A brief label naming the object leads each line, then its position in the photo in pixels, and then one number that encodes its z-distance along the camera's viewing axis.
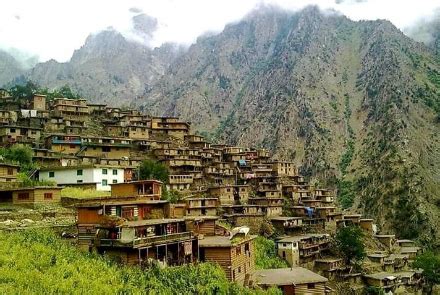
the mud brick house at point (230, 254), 36.09
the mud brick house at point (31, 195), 43.66
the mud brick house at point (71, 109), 87.86
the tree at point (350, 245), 65.62
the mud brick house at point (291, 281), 42.66
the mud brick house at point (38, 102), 87.98
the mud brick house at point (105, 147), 71.69
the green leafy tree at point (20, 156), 59.88
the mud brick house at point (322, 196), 83.64
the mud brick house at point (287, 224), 66.56
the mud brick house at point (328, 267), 62.78
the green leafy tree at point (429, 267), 71.94
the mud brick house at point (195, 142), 91.04
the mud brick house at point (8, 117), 77.68
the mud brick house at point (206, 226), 43.18
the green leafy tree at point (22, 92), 96.72
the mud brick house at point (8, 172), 50.78
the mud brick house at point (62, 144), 71.19
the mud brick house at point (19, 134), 70.92
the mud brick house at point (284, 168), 89.44
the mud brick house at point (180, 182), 68.10
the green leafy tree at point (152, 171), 65.31
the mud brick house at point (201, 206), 58.38
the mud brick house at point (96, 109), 95.75
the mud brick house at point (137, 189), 44.16
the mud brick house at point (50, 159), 64.44
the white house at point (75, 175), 59.09
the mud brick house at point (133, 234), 31.41
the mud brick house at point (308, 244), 60.69
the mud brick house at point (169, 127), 92.06
